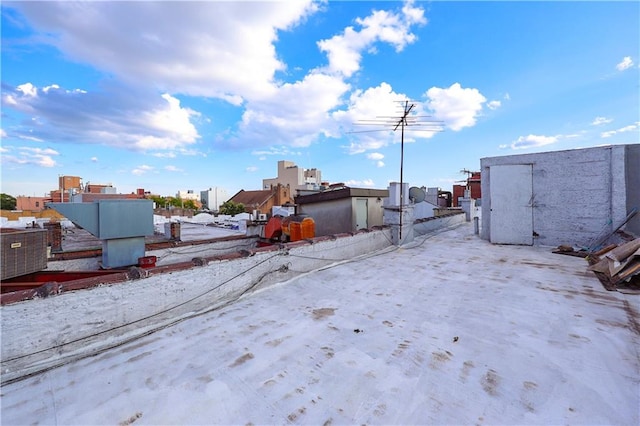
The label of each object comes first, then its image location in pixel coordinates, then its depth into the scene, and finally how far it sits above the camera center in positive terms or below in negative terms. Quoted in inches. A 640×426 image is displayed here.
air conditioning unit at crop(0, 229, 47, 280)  149.6 -25.2
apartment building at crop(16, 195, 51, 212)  2483.0 +58.2
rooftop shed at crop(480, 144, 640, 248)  367.9 +18.7
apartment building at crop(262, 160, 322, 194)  2600.9 +328.9
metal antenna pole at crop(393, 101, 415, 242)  414.9 +115.7
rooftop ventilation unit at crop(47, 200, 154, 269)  185.9 -11.1
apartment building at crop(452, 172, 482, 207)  1519.4 +114.8
